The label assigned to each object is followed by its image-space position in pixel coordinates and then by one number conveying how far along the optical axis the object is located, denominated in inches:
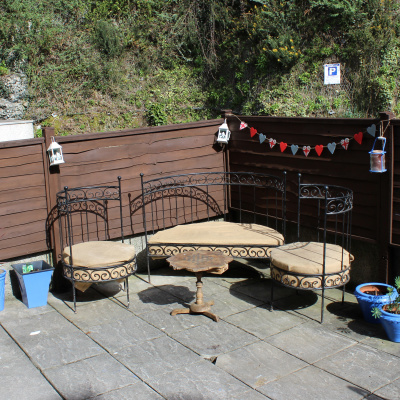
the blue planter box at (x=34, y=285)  224.5
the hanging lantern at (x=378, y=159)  205.9
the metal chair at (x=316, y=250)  200.4
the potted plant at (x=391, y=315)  182.1
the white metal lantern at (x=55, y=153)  231.6
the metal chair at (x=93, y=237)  215.2
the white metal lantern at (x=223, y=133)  285.3
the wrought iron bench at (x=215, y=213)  241.1
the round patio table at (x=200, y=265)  200.7
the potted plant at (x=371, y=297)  197.2
